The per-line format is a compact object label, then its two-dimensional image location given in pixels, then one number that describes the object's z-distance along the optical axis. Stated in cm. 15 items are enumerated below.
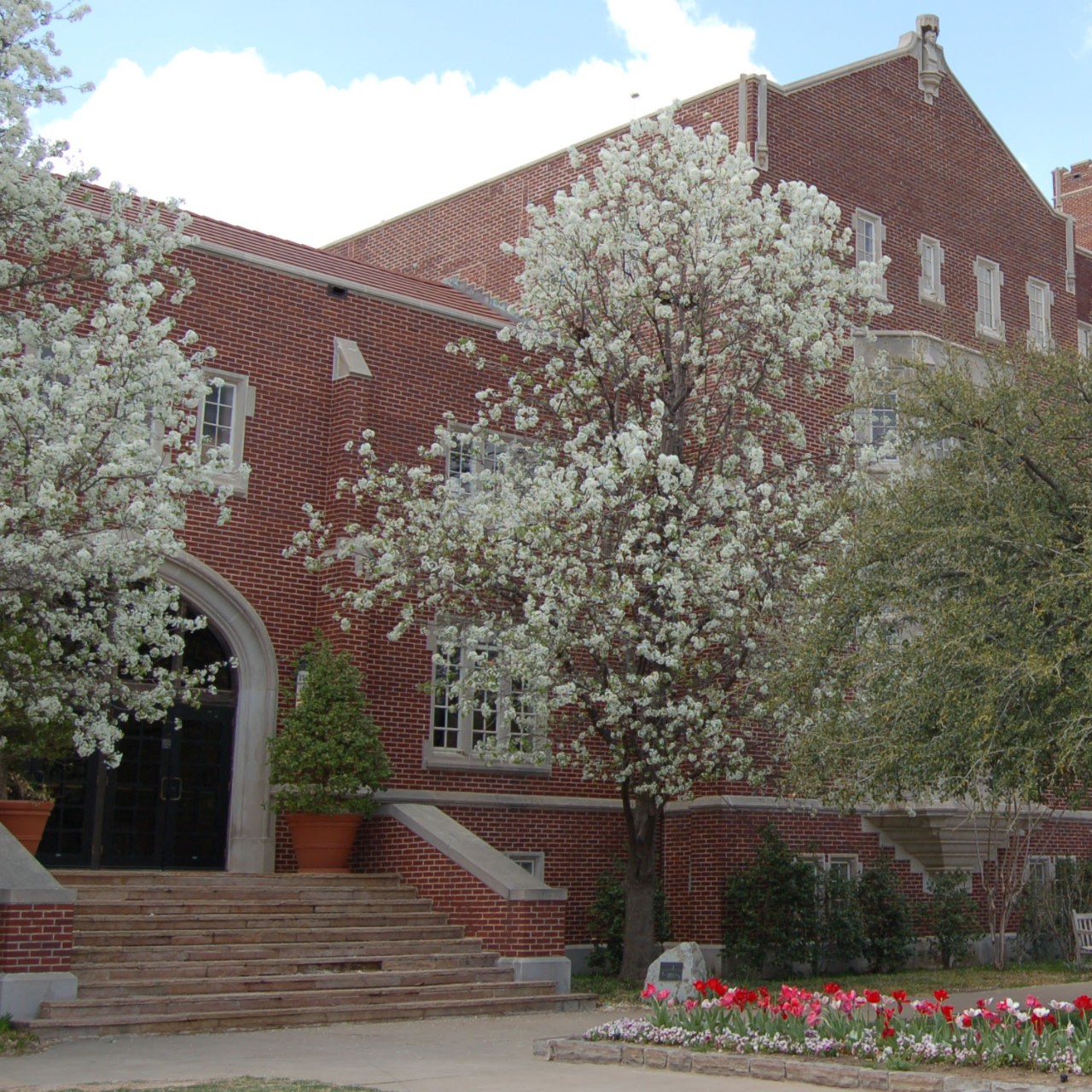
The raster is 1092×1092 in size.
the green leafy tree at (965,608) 1170
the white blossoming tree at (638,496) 1712
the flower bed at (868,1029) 1024
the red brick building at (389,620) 1855
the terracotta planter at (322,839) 1833
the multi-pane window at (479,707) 1780
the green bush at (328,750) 1805
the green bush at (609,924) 2023
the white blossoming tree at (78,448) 1230
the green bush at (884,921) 2153
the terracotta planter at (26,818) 1583
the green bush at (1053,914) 2366
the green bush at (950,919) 2245
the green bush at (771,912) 2033
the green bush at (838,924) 2083
